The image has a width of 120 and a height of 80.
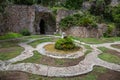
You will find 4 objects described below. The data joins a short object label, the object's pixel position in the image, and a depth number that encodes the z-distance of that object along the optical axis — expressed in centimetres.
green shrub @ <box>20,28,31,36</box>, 1003
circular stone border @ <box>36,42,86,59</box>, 564
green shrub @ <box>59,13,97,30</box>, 1006
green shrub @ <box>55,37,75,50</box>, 623
